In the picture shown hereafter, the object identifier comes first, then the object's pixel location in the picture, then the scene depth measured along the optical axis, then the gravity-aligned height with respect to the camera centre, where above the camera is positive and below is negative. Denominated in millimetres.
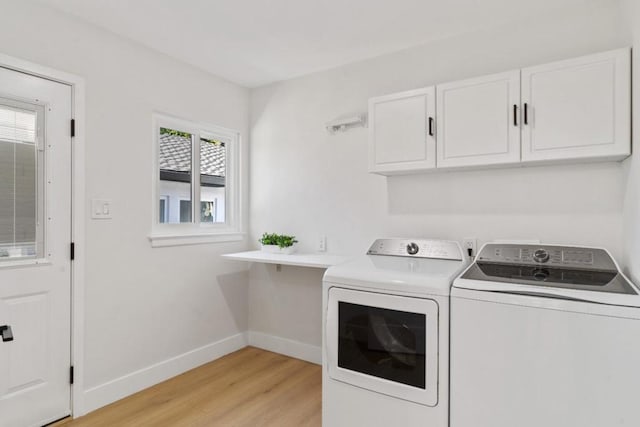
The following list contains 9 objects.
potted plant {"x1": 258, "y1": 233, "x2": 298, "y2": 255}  2965 -276
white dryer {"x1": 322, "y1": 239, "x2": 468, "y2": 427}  1663 -666
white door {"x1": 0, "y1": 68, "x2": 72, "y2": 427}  1922 -223
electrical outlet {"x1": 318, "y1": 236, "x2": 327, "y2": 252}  2958 -274
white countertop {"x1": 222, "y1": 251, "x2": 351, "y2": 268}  2458 -359
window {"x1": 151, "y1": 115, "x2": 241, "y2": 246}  2764 +230
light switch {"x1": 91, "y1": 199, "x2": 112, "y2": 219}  2262 +1
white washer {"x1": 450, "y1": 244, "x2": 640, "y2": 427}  1352 -560
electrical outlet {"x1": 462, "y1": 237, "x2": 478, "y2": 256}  2316 -212
